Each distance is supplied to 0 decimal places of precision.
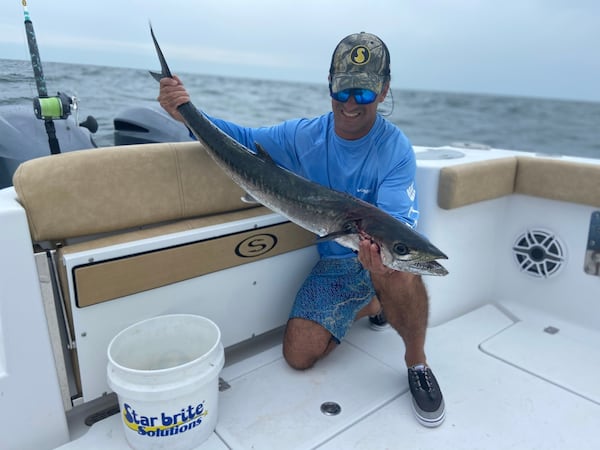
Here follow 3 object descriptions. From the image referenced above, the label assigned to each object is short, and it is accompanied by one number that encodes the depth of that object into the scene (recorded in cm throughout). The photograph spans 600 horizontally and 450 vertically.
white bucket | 163
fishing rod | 212
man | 210
